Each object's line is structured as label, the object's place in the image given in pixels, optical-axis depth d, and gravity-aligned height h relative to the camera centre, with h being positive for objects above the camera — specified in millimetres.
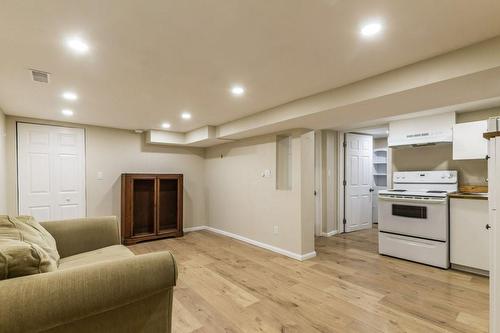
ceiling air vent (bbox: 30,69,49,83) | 2285 +865
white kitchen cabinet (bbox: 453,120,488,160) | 3258 +288
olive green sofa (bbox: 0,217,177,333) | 1045 -634
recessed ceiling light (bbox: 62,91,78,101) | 2887 +845
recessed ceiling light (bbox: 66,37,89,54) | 1760 +893
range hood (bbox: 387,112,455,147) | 3663 +509
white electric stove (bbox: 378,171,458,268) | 3344 -817
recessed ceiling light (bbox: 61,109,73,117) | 3633 +813
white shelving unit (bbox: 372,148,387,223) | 6477 -216
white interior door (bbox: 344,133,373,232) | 5520 -416
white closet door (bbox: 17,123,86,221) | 4035 -97
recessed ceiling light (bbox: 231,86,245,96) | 2711 +834
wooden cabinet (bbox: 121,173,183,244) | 4648 -858
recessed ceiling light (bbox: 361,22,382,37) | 1573 +880
